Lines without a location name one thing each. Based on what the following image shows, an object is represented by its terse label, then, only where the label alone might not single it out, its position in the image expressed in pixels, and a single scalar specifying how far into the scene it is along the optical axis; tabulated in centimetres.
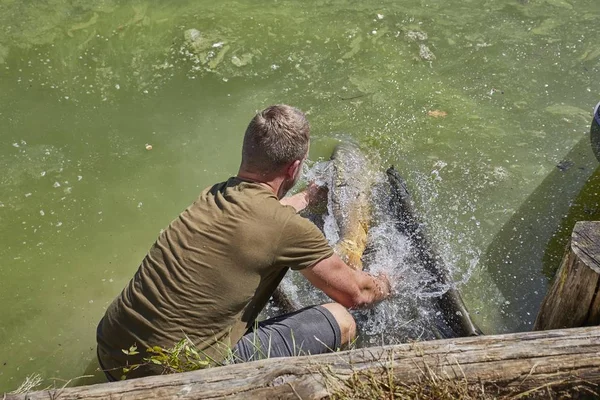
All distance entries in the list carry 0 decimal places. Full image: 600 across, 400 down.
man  278
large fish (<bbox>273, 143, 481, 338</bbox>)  377
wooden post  270
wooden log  225
